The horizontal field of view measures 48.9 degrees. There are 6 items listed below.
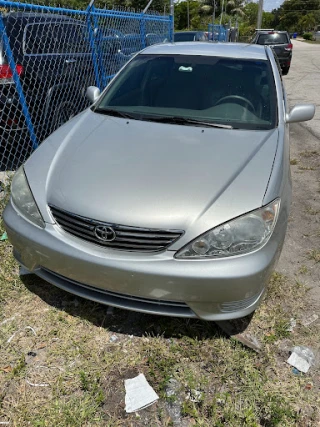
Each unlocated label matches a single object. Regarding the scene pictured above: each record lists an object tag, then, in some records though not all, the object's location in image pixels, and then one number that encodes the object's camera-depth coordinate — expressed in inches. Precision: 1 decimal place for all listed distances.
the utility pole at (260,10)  1066.1
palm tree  1982.0
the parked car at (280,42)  522.9
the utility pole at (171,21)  349.3
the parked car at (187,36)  511.5
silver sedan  70.9
